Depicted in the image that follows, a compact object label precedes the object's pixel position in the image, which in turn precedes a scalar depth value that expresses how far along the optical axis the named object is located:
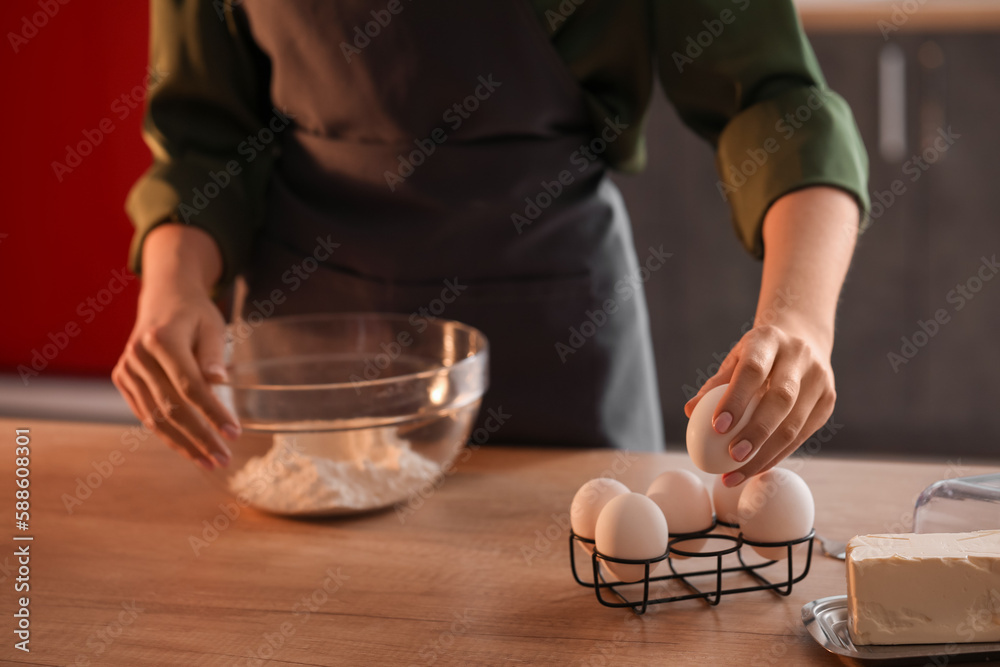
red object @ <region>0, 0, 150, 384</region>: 2.60
